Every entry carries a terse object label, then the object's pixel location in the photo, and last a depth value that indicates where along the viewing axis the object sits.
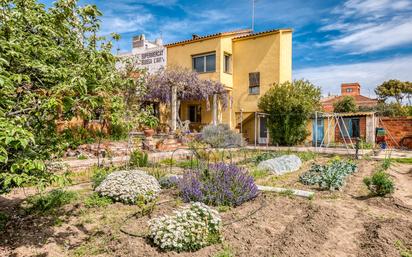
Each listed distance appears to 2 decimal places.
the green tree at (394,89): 38.47
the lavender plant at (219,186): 5.63
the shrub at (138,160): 9.41
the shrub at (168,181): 7.01
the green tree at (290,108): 17.88
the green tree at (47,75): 2.97
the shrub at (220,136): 16.69
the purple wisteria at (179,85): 18.59
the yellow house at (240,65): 20.64
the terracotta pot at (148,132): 16.92
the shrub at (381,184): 6.26
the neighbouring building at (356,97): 41.05
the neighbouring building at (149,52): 24.31
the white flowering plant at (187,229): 3.71
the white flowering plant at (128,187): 5.75
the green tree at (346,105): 30.41
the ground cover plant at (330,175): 7.14
